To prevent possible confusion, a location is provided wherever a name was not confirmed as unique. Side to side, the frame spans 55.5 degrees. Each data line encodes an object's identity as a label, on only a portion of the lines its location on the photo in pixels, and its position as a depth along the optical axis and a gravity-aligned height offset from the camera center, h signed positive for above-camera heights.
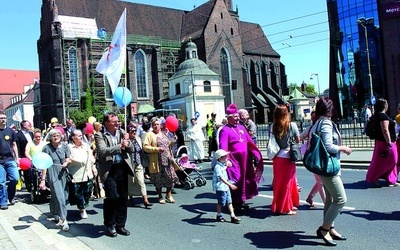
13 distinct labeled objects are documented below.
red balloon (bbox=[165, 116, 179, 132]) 9.41 +0.39
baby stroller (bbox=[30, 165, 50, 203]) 9.30 -1.03
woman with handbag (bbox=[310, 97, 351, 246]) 4.89 -0.65
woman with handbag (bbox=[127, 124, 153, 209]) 8.20 -0.80
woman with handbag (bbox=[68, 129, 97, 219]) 7.20 -0.46
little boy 6.44 -0.83
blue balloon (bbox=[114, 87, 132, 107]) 7.02 +0.87
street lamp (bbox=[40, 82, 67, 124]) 47.23 +5.80
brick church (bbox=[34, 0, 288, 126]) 50.78 +12.83
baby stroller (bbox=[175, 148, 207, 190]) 10.14 -0.98
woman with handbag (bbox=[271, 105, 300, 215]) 6.60 -0.60
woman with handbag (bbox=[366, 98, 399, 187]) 8.21 -0.57
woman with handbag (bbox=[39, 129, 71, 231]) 6.68 -0.51
